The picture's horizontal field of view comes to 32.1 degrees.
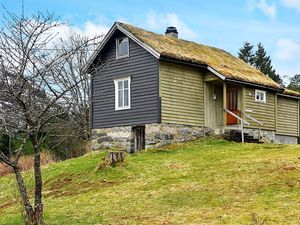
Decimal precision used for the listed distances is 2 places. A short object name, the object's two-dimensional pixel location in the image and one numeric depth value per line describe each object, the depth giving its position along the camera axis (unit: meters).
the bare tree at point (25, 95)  12.04
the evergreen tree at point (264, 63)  68.88
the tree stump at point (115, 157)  20.20
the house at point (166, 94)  25.48
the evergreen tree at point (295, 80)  78.17
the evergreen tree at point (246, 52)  75.06
